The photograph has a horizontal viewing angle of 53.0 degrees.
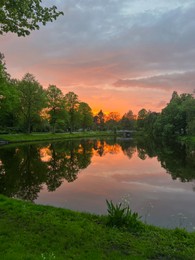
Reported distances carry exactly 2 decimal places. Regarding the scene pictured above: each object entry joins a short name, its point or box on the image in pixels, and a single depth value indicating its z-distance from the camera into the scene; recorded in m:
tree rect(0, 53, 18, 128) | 34.67
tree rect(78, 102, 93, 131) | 87.26
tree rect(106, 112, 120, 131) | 129.84
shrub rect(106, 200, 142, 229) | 6.80
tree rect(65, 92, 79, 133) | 73.72
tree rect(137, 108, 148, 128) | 122.52
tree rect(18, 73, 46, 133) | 51.46
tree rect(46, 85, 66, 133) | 63.30
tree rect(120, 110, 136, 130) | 138.14
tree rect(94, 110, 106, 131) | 133.89
